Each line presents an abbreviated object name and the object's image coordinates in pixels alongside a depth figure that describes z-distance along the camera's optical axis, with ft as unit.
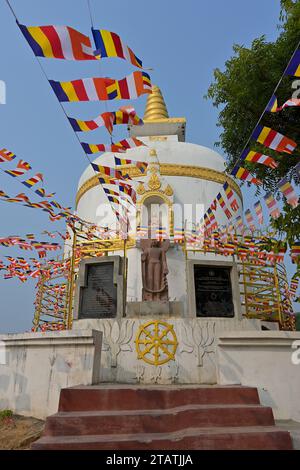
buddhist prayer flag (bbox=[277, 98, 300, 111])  19.16
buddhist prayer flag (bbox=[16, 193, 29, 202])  29.47
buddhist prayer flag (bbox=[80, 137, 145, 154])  23.40
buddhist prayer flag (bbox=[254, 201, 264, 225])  36.81
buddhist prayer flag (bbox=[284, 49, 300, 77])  17.03
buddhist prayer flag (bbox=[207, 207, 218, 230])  38.07
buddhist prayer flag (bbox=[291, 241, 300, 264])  27.58
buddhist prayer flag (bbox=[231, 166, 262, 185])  28.17
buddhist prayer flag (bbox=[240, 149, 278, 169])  25.16
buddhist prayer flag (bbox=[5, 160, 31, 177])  28.48
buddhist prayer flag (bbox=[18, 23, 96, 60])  13.57
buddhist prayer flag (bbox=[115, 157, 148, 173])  29.66
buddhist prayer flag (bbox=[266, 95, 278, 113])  19.49
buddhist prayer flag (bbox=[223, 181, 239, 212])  34.03
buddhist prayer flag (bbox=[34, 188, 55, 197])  31.52
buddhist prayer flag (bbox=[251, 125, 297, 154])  22.75
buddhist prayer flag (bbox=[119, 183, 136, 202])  33.78
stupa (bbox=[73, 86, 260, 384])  21.03
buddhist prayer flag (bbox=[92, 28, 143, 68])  15.29
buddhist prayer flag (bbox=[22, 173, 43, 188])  30.27
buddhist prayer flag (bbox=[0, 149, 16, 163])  26.61
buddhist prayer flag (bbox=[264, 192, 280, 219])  32.09
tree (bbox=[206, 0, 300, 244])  26.89
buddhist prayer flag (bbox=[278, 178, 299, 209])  25.67
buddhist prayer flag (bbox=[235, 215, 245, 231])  47.14
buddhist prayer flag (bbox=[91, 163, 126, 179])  28.17
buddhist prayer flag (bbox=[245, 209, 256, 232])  38.11
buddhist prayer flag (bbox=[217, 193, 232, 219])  36.35
